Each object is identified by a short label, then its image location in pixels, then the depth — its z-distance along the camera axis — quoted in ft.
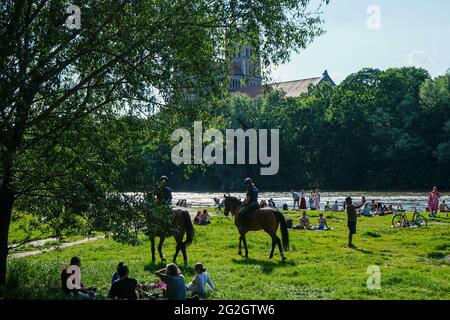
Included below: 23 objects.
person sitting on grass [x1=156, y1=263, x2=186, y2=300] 41.19
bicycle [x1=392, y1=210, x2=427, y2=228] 102.63
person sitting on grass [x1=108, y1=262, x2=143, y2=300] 40.55
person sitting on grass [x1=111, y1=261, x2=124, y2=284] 46.02
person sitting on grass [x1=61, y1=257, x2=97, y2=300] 43.45
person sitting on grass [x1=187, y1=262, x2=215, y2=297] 46.26
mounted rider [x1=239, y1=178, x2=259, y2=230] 70.23
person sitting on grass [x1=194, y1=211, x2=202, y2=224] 115.96
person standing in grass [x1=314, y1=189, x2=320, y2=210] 159.48
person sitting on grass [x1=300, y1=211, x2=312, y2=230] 105.47
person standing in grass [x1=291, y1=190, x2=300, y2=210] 172.47
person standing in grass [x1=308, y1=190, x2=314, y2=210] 166.36
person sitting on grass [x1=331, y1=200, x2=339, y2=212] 151.31
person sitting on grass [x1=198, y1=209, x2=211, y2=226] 115.03
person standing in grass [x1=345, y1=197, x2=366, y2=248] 78.89
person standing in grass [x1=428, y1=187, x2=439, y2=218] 119.34
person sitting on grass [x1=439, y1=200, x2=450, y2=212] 135.52
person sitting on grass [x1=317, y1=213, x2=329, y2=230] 103.24
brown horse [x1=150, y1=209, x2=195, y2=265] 64.80
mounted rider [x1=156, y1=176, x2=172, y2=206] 49.49
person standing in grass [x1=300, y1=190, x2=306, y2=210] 160.86
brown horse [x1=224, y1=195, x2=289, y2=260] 70.08
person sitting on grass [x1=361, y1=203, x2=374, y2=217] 132.49
